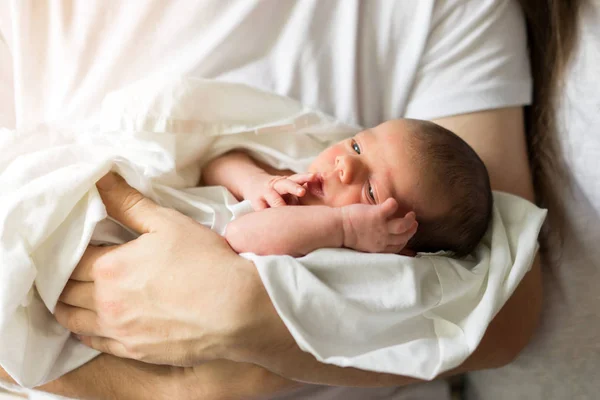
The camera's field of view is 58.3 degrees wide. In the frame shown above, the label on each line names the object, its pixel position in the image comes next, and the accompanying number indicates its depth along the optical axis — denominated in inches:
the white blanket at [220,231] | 32.2
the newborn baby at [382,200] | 34.2
